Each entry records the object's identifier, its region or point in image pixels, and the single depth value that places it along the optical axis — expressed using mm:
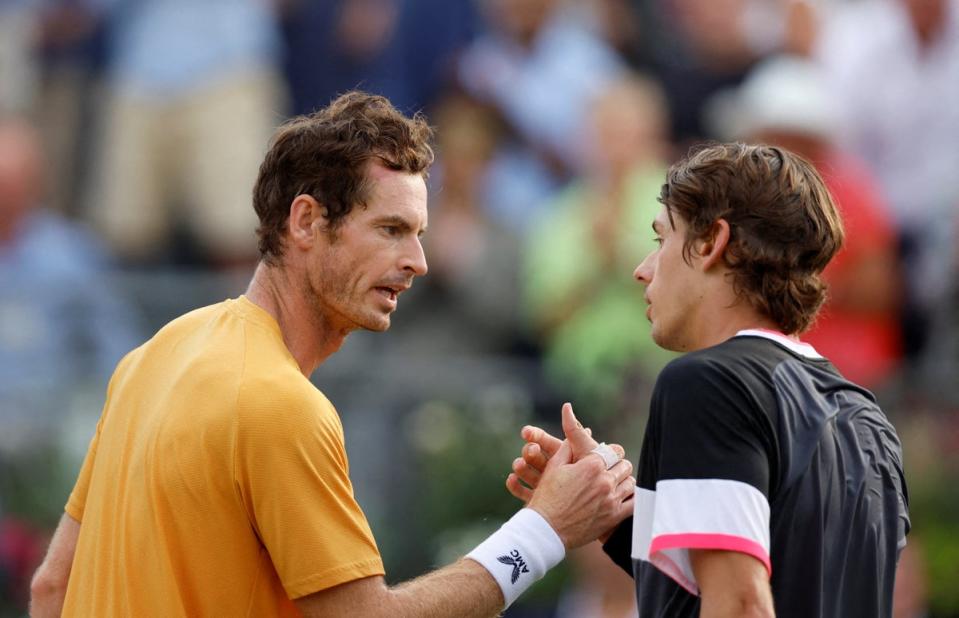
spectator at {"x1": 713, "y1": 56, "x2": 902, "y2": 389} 16381
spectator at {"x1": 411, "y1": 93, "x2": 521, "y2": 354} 18406
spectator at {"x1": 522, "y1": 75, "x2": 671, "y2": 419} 17047
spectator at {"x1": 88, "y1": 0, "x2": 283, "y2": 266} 19678
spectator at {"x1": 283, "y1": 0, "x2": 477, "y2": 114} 19844
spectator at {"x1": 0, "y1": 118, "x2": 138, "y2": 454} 16766
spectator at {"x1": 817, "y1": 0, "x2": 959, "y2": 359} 17266
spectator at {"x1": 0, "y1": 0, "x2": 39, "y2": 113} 20109
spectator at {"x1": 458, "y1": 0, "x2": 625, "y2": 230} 19203
